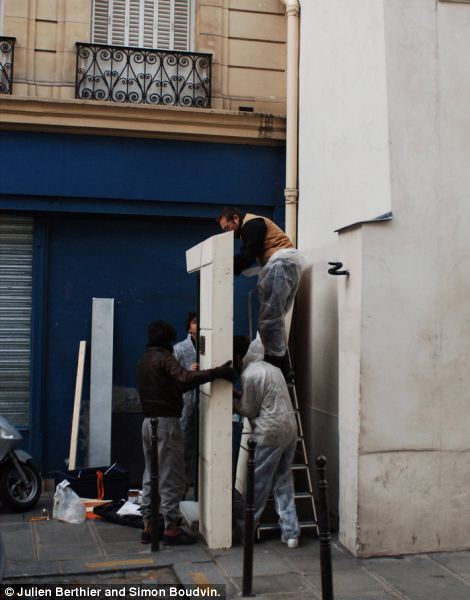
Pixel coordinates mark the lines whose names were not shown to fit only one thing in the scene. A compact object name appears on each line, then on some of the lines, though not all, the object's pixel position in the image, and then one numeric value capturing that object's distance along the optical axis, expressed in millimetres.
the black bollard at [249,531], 5562
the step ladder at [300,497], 7340
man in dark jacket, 6988
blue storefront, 9492
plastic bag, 7906
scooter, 8156
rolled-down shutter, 9539
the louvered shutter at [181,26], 10281
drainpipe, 9625
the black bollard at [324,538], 5039
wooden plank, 9133
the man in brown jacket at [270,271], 7363
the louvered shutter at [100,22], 10000
